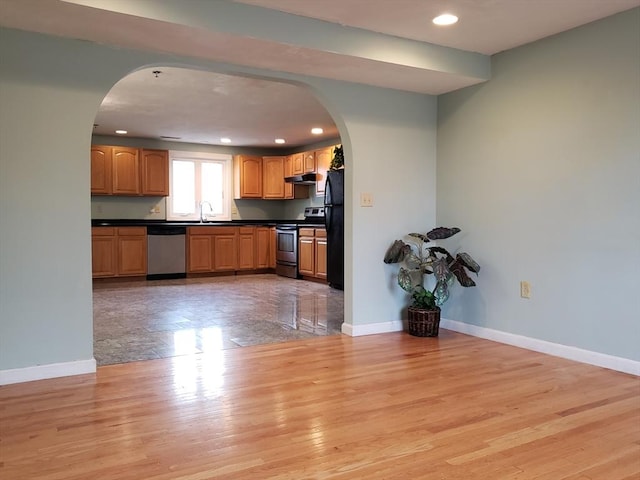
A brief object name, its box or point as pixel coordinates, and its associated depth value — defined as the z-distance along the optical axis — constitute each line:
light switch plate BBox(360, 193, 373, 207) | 4.04
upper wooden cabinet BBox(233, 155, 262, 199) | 8.56
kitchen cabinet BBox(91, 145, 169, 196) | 7.38
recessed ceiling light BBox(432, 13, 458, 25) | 3.05
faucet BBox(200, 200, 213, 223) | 8.56
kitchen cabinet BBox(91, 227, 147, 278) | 7.18
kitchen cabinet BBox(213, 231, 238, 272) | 8.14
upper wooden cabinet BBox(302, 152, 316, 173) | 7.80
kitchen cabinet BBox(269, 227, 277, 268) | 8.54
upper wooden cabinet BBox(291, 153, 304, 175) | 8.12
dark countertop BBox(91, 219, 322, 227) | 7.44
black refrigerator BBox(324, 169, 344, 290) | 6.49
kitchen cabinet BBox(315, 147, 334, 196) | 7.39
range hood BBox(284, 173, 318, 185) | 7.87
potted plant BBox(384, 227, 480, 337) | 3.84
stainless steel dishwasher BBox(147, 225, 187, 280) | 7.62
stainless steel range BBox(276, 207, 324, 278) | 7.80
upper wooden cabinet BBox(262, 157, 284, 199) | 8.61
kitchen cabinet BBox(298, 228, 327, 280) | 7.13
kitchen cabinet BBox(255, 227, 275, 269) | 8.50
